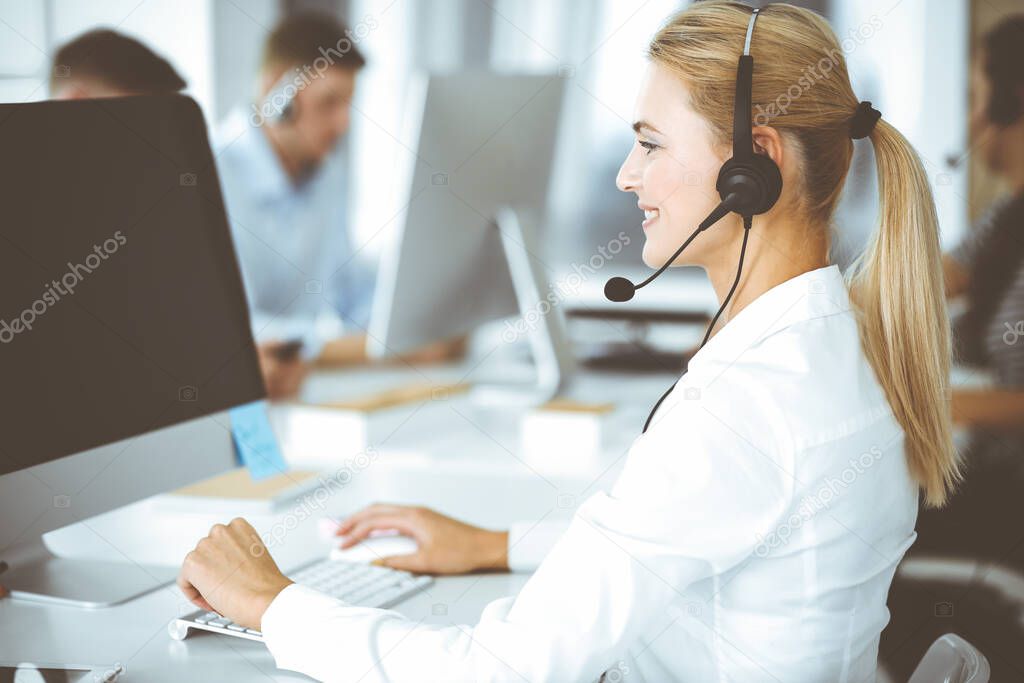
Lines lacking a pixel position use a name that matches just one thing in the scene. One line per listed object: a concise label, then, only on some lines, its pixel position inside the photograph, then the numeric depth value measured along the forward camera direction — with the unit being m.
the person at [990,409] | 3.46
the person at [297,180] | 4.70
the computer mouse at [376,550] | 3.13
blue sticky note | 3.23
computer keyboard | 3.01
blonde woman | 2.80
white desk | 2.91
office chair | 2.89
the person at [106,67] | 3.84
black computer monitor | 2.98
